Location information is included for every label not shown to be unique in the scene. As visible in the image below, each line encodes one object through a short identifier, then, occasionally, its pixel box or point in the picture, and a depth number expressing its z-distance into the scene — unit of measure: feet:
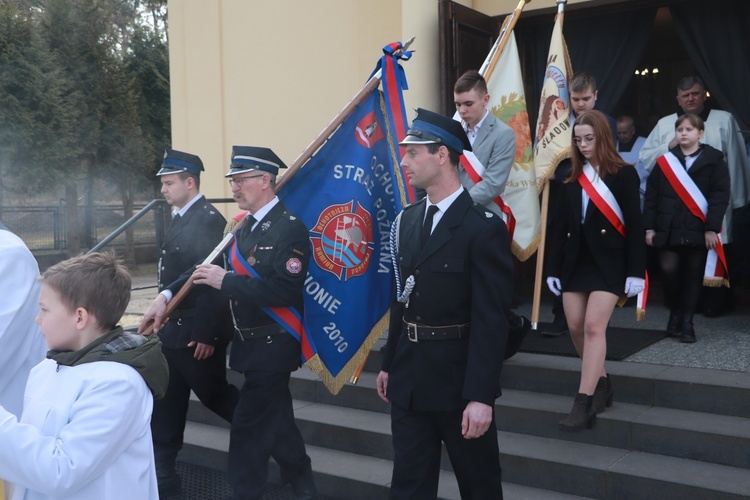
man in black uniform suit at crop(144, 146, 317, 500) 13.61
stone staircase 13.67
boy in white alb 6.20
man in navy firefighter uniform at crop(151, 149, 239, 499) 15.14
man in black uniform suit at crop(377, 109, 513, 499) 10.19
